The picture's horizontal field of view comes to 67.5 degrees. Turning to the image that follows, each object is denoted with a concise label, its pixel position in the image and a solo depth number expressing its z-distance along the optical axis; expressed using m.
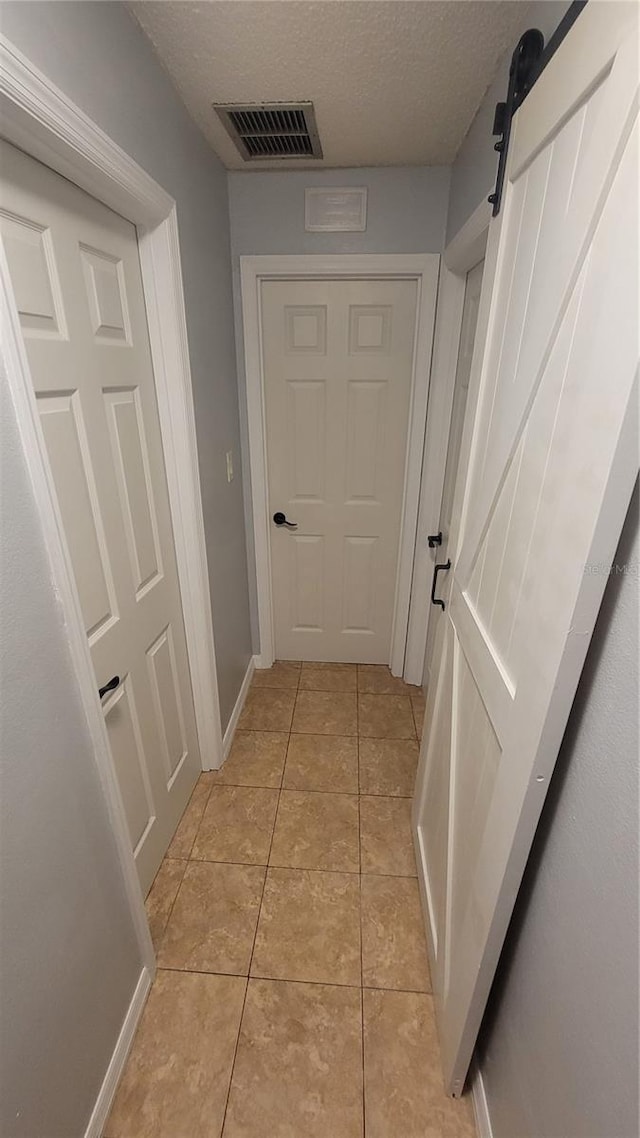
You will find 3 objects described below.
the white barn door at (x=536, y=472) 0.58
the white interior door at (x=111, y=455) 0.96
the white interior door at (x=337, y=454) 2.07
